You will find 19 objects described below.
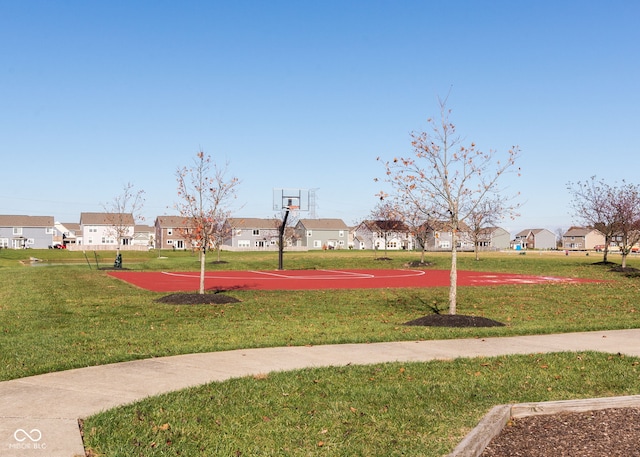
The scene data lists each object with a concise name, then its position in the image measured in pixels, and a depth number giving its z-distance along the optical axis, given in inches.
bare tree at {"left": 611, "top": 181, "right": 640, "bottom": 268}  1589.6
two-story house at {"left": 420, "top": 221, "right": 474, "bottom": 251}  4446.4
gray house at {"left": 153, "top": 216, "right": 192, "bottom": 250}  4822.8
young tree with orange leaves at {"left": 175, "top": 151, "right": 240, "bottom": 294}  767.7
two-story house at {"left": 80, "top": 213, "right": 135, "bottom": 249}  4559.5
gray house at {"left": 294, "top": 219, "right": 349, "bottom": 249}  4758.9
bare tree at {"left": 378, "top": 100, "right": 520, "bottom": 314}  555.2
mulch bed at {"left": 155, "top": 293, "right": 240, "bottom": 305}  735.7
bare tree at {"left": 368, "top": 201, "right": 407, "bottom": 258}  2451.3
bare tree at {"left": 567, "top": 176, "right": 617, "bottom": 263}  1642.5
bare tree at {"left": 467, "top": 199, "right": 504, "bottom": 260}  2317.9
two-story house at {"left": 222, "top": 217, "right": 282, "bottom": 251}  4741.6
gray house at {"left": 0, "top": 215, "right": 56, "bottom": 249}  4303.6
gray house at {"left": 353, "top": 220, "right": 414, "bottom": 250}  4539.9
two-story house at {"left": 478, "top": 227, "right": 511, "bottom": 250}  5108.3
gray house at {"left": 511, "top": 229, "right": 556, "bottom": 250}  5853.8
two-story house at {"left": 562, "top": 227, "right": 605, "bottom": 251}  5830.2
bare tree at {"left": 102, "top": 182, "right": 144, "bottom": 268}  1643.7
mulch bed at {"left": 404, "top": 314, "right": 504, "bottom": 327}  541.3
